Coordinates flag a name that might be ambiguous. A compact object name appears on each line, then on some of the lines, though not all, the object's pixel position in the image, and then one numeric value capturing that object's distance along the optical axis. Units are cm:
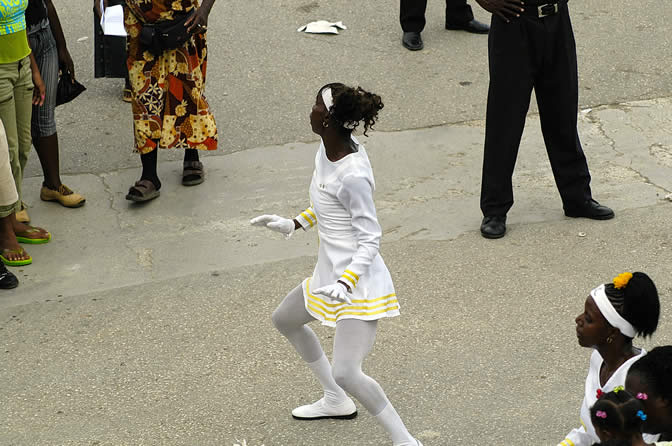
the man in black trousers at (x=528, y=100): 1173
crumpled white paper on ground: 1823
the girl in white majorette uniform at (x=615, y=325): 683
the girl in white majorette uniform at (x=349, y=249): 796
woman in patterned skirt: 1274
